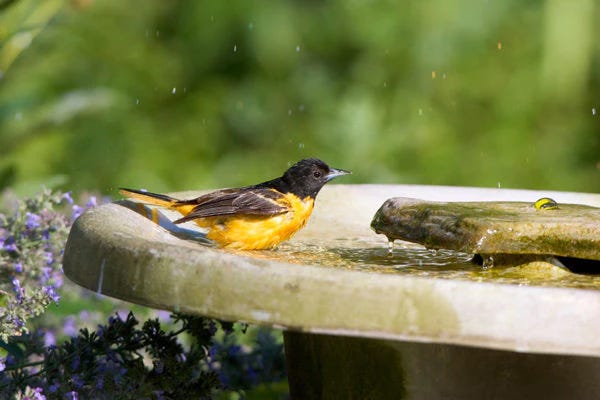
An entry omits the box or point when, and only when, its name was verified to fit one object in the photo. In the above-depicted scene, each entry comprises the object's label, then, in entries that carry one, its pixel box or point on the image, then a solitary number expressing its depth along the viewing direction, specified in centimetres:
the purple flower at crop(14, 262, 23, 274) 566
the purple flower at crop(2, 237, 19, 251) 569
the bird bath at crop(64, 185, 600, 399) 331
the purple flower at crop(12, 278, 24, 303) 495
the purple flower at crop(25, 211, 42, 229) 580
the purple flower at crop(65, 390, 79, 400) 501
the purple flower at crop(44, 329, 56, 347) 694
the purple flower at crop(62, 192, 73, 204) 584
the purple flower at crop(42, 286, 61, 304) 498
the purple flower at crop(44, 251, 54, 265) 582
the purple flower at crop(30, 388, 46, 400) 470
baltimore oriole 553
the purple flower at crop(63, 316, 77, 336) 738
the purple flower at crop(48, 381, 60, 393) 517
